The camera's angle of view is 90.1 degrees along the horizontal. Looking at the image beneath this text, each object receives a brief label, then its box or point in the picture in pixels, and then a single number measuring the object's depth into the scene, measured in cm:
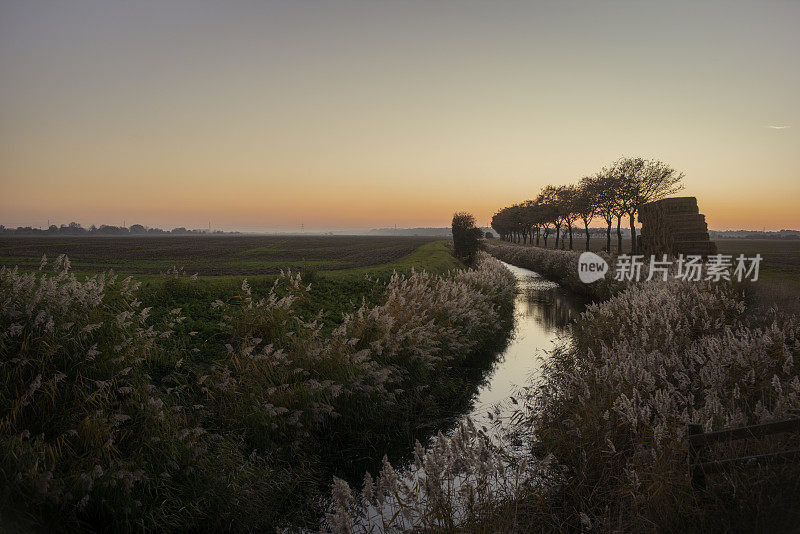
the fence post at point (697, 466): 435
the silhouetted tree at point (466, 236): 3944
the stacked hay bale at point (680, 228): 2478
